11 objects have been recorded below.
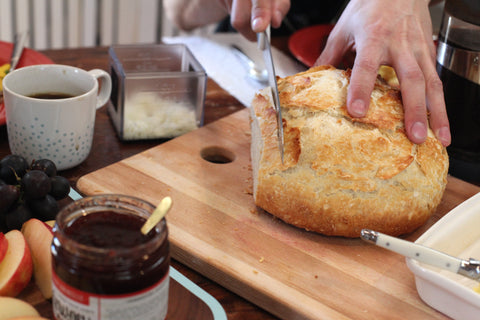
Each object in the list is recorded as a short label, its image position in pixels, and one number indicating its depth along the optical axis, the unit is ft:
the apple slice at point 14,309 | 2.57
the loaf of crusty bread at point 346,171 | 3.57
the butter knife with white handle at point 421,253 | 2.88
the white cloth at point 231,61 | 5.93
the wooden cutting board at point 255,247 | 3.16
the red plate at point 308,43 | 6.06
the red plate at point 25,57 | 5.39
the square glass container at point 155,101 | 4.71
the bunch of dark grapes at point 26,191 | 3.24
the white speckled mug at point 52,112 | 3.93
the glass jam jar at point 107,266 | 2.29
